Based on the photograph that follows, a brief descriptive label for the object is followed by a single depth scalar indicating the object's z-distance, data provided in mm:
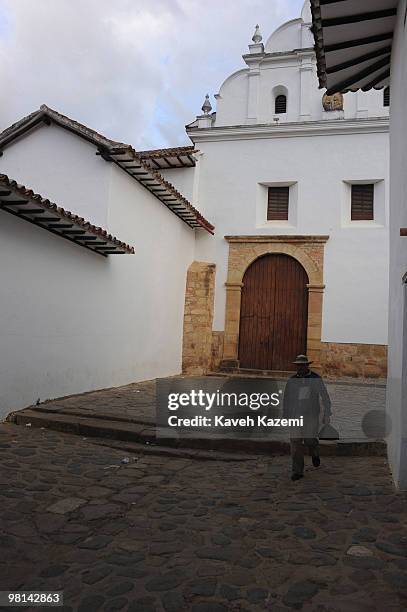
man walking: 4586
